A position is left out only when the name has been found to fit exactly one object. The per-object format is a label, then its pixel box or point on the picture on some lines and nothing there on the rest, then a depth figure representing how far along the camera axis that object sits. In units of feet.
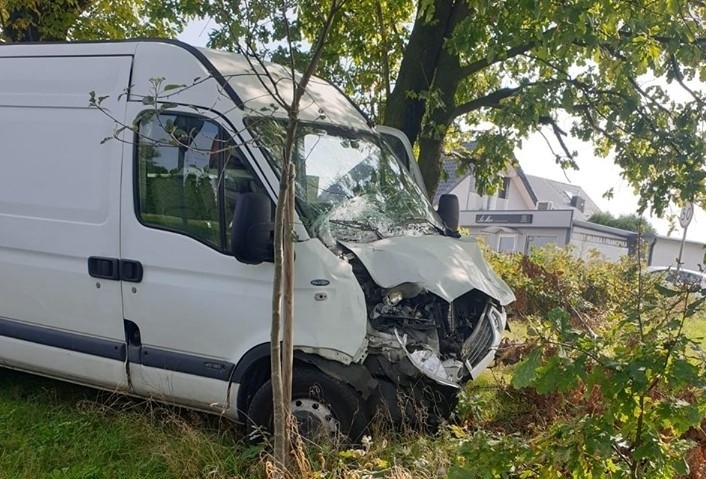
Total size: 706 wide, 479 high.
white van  12.51
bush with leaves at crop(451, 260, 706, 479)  8.15
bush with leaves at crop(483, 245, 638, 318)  32.60
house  98.17
